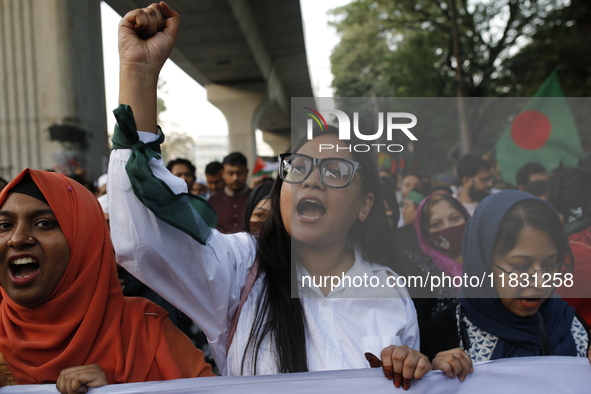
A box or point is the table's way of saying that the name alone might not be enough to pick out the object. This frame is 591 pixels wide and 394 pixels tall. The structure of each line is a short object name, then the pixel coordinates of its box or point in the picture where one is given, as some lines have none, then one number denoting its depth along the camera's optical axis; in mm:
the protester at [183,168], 5688
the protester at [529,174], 2352
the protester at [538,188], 2074
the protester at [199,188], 6566
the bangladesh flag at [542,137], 2389
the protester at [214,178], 6711
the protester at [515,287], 1829
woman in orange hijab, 1692
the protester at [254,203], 3236
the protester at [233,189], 5953
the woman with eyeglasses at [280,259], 1525
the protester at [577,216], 1879
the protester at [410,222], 1963
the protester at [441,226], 2012
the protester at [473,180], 2273
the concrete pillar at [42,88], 7273
